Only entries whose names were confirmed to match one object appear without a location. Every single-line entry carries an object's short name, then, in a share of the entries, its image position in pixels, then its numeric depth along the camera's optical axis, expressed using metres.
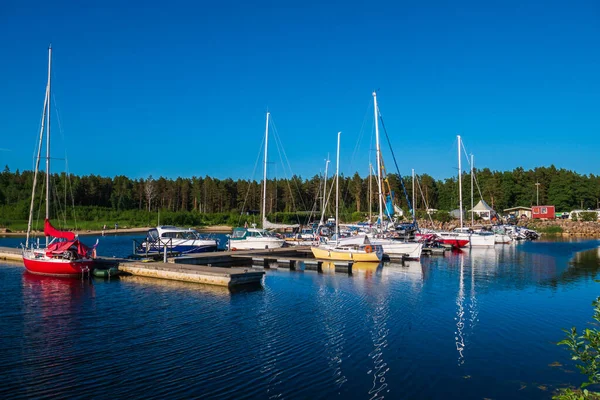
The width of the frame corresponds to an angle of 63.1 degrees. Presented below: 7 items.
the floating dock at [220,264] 27.38
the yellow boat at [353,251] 38.53
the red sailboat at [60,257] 28.88
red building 110.31
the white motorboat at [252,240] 46.56
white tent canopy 99.21
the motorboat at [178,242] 42.25
